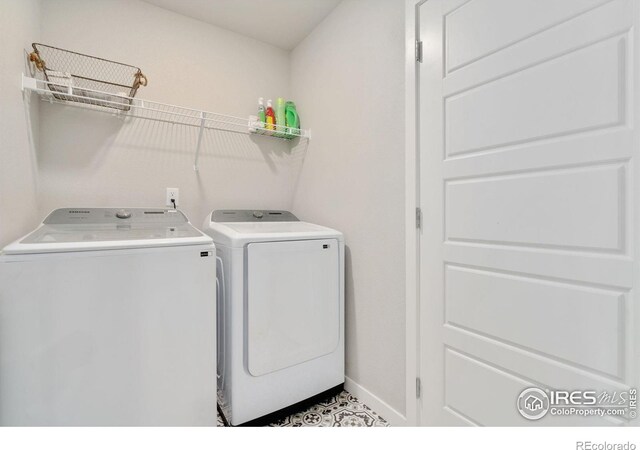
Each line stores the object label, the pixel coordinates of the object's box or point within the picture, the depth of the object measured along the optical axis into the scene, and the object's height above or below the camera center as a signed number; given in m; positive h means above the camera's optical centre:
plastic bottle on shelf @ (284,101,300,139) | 2.25 +0.82
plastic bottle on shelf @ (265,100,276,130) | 2.22 +0.83
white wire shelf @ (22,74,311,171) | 1.52 +0.72
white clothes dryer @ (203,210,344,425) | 1.45 -0.54
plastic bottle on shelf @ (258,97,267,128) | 2.21 +0.85
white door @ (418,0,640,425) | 0.83 +0.05
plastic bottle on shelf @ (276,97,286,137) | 2.27 +0.86
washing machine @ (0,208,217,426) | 1.01 -0.43
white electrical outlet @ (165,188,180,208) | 1.95 +0.17
